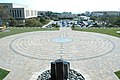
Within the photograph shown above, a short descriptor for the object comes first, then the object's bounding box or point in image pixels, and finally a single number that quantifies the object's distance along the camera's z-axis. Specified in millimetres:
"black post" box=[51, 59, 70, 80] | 4395
